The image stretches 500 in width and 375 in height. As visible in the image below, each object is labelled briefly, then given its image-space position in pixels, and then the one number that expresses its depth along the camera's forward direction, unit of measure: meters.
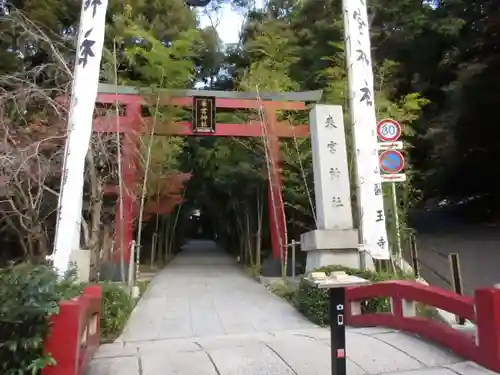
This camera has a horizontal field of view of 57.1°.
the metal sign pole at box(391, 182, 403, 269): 8.05
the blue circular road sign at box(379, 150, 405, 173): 7.57
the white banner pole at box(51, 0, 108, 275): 6.21
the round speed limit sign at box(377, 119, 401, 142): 7.55
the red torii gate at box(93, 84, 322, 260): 10.77
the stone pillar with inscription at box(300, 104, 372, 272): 7.57
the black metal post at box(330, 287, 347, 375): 3.24
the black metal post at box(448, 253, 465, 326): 6.01
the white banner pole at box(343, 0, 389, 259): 7.60
